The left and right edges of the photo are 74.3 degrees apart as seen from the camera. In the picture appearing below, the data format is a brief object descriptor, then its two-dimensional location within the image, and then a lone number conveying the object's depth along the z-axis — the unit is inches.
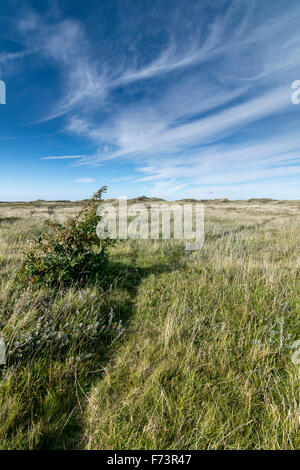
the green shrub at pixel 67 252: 149.5
